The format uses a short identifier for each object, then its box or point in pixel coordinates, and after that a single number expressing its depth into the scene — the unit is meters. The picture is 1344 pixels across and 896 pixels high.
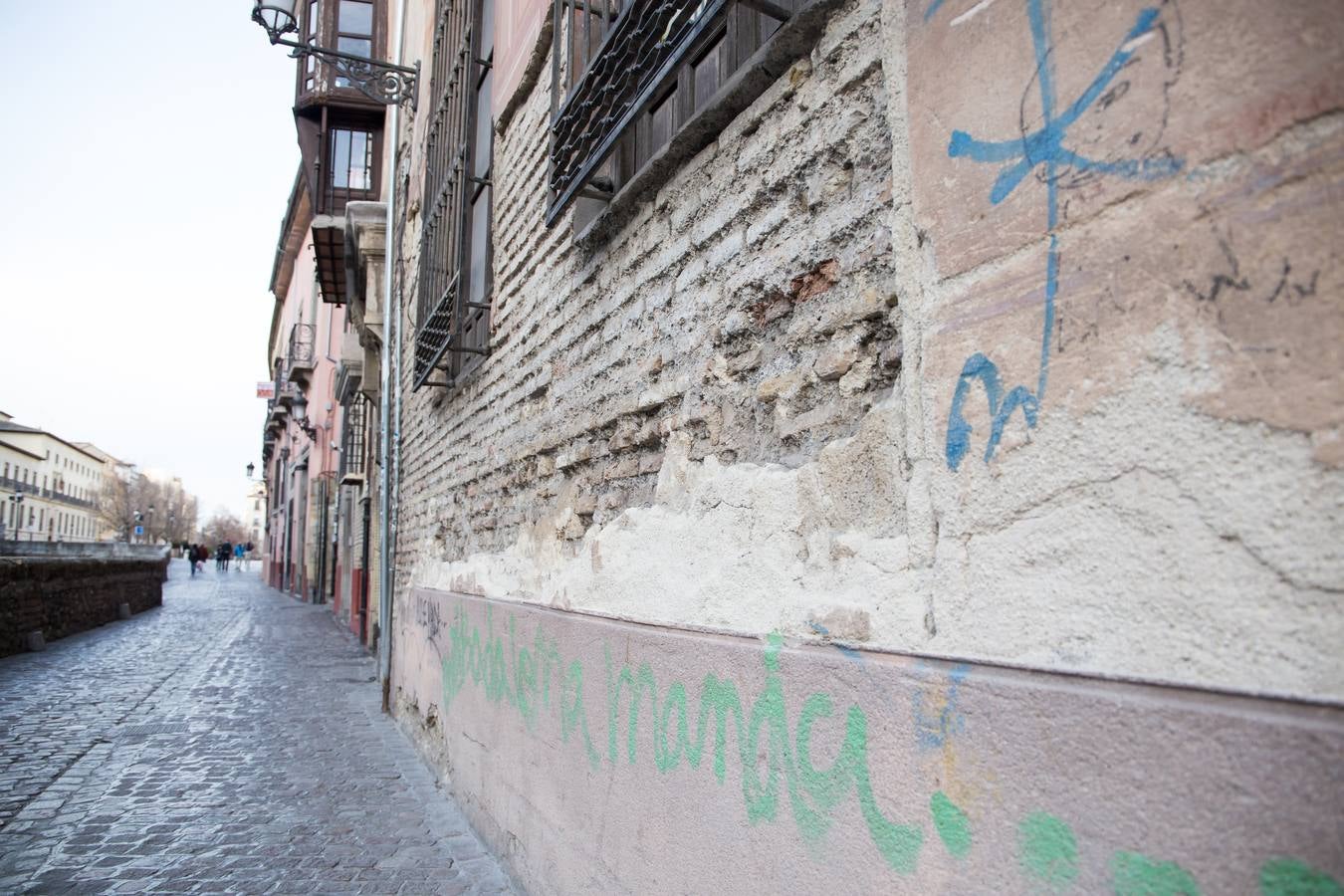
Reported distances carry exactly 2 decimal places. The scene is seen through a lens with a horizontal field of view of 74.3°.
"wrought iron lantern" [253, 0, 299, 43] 7.90
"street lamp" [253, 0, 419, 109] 7.95
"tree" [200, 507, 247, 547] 100.75
